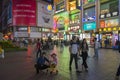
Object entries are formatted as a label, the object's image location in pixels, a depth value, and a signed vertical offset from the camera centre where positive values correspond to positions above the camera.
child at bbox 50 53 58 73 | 4.10 -1.32
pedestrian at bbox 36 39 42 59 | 7.14 -0.62
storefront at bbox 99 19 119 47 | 15.36 +0.92
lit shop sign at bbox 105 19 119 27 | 15.88 +2.88
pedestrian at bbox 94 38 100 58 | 7.47 -0.72
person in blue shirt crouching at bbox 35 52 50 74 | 4.15 -1.28
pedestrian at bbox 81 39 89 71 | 4.43 -0.73
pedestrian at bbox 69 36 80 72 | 4.23 -0.48
